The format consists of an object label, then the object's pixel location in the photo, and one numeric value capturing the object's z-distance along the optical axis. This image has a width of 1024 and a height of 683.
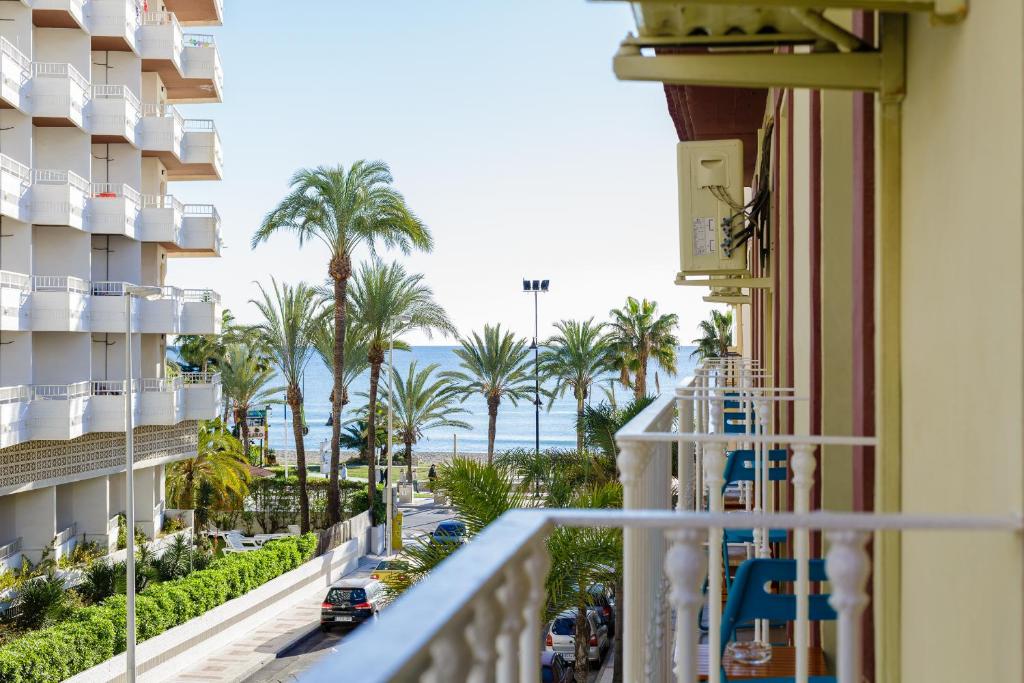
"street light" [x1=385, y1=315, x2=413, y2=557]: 35.08
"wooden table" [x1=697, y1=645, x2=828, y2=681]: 5.16
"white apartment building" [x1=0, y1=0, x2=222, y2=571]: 27.58
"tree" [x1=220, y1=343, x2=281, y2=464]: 60.16
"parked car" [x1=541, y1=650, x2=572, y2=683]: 18.02
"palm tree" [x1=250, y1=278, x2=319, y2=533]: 41.62
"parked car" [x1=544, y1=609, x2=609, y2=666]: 20.37
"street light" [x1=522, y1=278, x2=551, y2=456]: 50.22
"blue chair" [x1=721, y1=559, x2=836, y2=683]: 3.90
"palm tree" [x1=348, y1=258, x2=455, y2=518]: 40.84
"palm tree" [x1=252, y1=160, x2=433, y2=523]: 36.69
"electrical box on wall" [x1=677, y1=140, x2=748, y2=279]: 11.36
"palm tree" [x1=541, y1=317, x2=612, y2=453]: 51.78
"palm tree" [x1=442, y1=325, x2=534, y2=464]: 51.34
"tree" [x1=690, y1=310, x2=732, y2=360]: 59.53
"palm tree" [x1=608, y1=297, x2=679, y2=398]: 56.38
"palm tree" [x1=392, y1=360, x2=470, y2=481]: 54.25
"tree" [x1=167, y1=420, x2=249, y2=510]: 37.41
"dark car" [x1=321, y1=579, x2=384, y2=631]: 25.53
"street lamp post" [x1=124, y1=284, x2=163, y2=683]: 19.31
